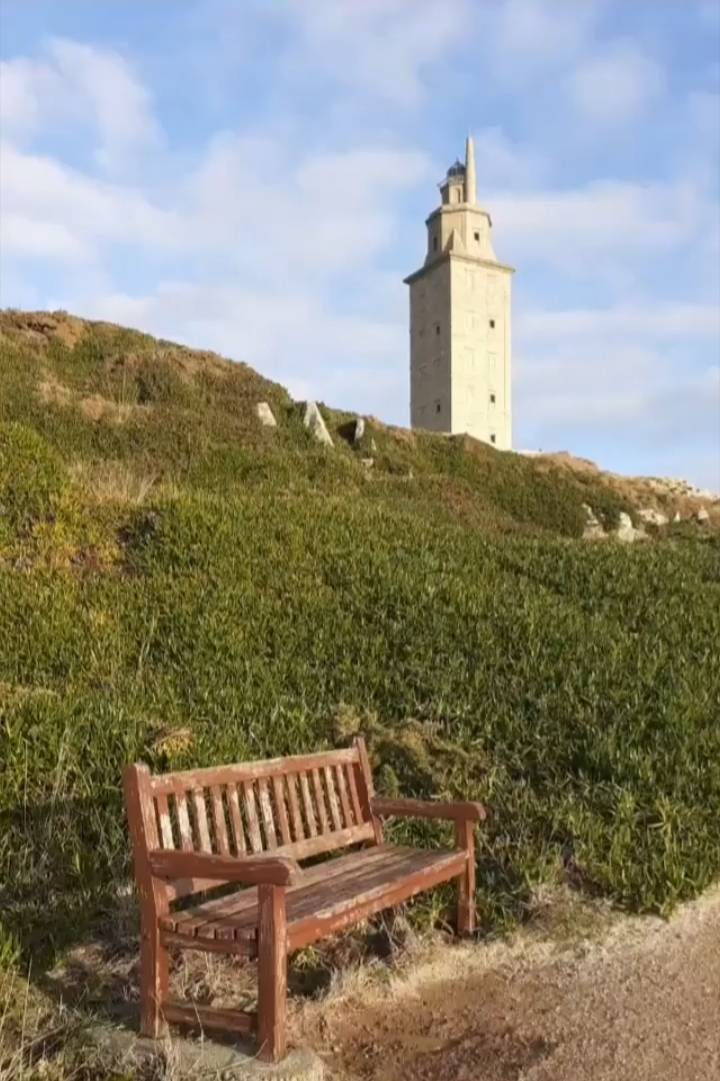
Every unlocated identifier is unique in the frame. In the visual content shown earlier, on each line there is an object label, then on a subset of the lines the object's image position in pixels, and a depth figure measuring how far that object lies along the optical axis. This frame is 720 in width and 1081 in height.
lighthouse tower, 55.44
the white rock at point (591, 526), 23.48
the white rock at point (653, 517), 26.33
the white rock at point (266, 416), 21.07
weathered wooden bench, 3.45
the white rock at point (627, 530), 23.46
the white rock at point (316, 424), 21.42
